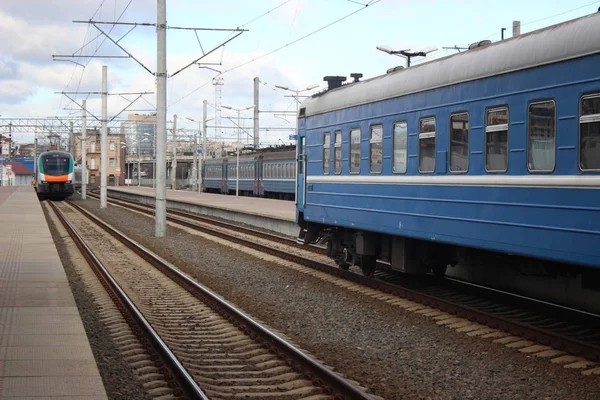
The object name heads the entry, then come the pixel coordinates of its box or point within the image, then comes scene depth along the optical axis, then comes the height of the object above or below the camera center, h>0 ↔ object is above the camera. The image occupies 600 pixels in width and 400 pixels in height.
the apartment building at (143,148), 151.62 +6.07
